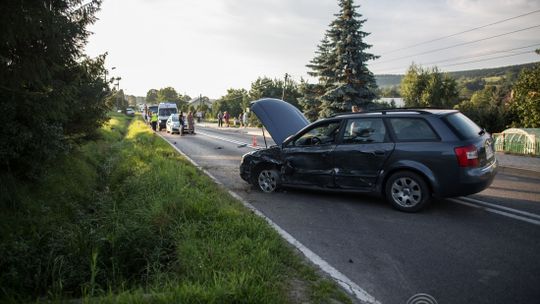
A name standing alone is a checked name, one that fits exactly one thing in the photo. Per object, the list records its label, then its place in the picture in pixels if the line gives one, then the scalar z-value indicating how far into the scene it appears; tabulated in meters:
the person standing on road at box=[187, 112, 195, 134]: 27.84
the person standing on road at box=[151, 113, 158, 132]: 31.73
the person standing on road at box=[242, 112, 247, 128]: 38.08
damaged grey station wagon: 5.59
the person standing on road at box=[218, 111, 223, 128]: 41.54
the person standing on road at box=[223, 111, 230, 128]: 42.31
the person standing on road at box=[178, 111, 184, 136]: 26.87
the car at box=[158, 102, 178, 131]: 33.50
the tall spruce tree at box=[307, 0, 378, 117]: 26.06
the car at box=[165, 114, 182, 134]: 28.28
